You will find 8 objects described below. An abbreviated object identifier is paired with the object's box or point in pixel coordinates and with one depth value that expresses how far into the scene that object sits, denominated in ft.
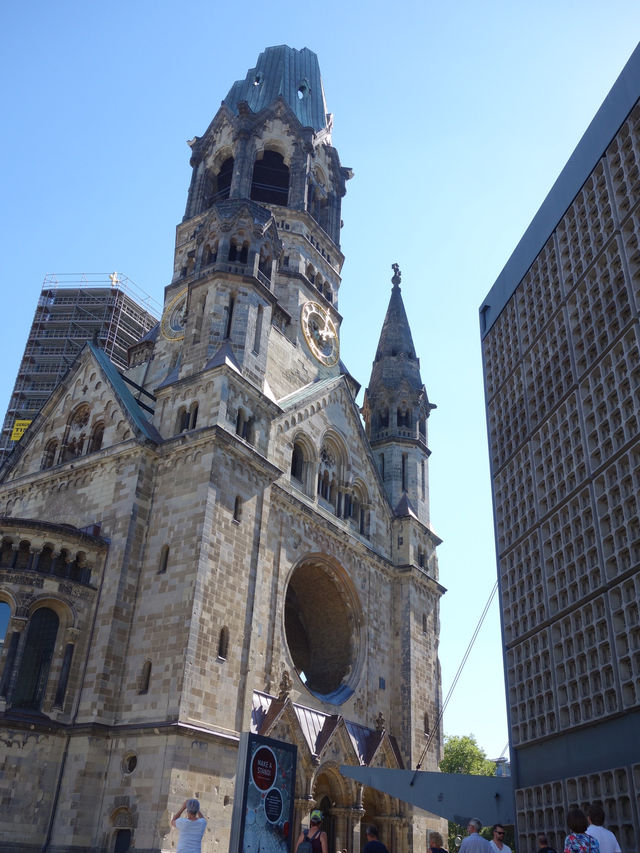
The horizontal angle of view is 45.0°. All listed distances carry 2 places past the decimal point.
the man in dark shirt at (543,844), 34.91
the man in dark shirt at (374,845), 33.22
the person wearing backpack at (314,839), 36.29
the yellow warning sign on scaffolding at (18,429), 153.15
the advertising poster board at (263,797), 44.06
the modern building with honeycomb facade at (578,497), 42.11
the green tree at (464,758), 174.09
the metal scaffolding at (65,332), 161.58
